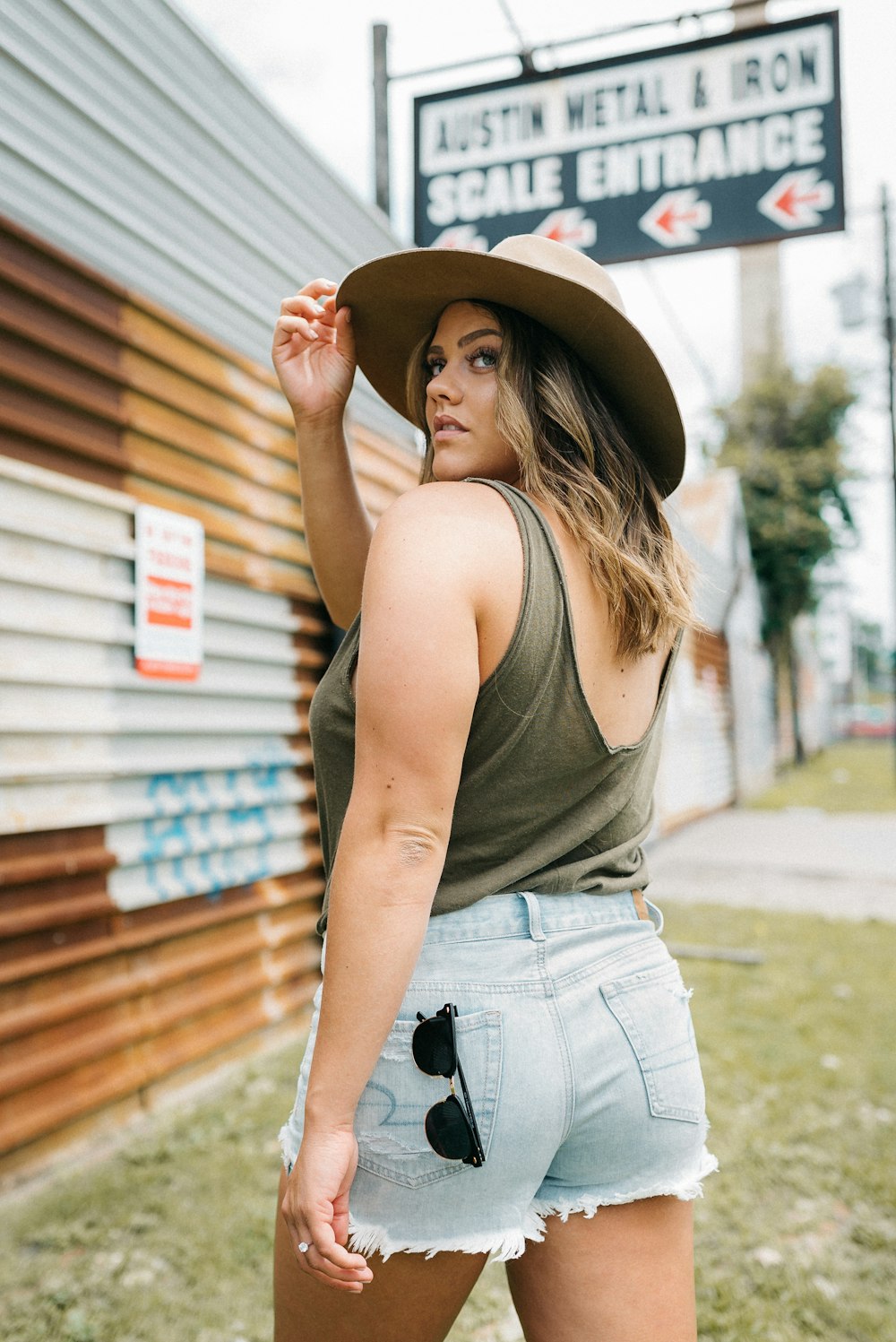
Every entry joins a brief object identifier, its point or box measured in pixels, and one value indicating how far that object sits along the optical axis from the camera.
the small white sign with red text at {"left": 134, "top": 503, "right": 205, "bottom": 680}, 3.84
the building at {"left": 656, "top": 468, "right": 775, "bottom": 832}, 12.73
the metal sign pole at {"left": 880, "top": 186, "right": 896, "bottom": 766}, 21.62
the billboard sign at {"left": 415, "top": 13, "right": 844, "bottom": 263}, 4.76
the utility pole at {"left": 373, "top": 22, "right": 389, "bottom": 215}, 5.73
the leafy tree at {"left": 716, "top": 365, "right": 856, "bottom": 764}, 22.73
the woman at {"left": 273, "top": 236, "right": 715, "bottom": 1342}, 1.23
